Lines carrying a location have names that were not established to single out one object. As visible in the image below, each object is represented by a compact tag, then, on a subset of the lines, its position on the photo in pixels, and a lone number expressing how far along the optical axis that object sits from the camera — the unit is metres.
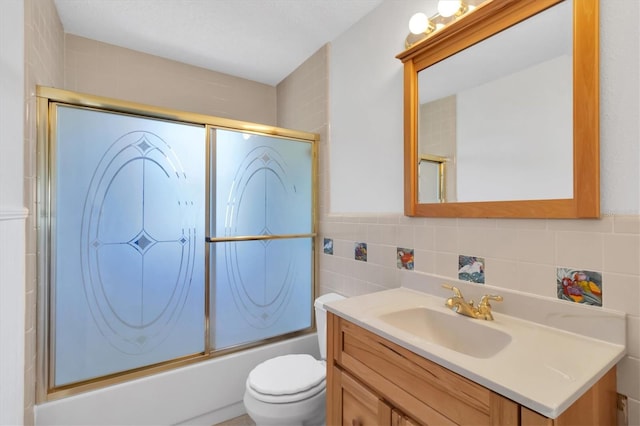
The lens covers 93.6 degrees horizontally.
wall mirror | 0.93
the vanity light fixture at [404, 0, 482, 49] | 1.24
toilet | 1.34
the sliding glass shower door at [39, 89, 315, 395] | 1.44
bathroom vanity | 0.67
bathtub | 1.44
